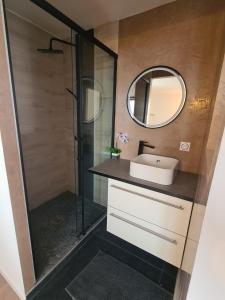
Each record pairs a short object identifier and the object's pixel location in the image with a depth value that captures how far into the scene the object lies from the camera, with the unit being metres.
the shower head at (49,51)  1.72
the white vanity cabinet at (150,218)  1.15
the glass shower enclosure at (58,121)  1.50
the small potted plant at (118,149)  1.84
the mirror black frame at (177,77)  1.43
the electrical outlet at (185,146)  1.49
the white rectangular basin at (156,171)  1.22
